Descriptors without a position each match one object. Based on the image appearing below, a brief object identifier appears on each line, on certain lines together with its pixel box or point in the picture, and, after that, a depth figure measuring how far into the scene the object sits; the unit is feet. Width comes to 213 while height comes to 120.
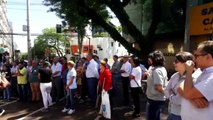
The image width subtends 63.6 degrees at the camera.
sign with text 30.35
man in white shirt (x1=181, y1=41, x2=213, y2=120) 5.16
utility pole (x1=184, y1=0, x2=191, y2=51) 24.14
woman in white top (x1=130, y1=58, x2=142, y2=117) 16.10
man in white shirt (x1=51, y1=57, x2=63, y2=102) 22.39
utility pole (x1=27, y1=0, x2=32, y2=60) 44.76
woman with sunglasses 7.90
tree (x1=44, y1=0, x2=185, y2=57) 32.54
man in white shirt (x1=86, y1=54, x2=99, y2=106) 19.50
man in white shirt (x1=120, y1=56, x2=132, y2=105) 20.05
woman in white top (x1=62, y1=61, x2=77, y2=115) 17.52
